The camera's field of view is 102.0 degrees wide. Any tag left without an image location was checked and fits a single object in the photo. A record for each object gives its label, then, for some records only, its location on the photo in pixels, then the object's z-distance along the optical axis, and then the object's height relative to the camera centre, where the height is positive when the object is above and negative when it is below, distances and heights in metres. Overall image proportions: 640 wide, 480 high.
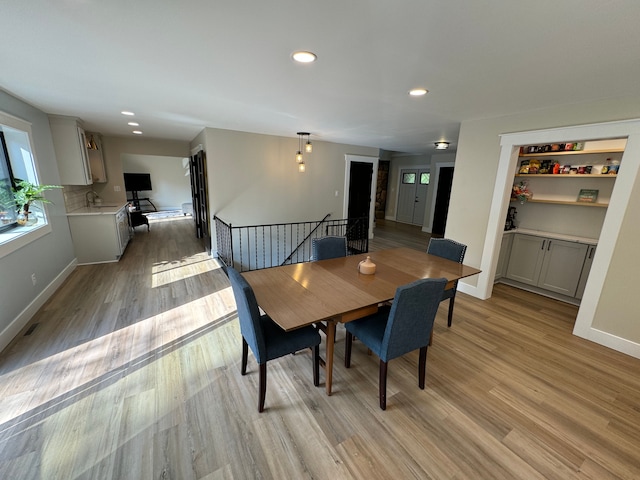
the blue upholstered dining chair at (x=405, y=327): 1.70 -0.99
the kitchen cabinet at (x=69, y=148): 4.03 +0.43
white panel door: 8.87 -0.30
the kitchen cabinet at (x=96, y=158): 5.49 +0.39
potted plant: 3.03 -0.26
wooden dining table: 1.69 -0.80
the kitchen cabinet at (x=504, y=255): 4.00 -1.02
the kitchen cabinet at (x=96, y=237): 4.35 -1.03
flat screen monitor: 10.02 -0.16
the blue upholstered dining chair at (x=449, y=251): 2.75 -0.72
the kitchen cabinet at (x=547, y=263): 3.52 -1.02
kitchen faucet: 5.54 -0.44
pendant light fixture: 5.12 +0.69
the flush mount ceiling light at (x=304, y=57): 1.75 +0.85
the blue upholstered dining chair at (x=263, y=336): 1.64 -1.08
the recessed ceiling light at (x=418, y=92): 2.36 +0.87
